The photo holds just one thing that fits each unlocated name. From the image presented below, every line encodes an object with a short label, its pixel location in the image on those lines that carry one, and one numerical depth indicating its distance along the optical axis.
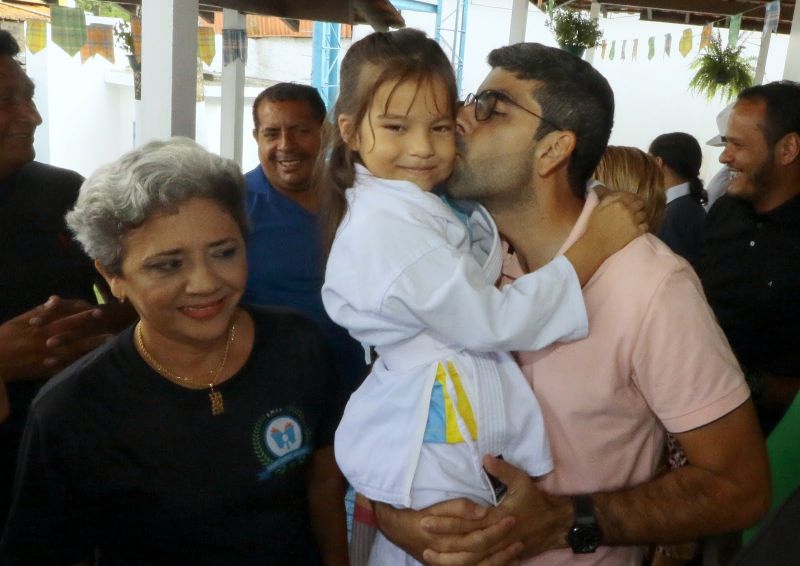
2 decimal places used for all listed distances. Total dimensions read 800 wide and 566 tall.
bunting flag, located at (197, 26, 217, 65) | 6.15
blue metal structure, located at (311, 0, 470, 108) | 14.30
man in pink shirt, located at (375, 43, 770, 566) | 1.43
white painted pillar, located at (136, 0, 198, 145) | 2.57
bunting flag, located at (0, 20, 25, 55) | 9.35
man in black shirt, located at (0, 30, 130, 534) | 2.05
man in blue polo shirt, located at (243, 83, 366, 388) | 2.98
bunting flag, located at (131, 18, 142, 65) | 3.97
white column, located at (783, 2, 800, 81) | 4.96
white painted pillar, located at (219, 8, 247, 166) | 5.20
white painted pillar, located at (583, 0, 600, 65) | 8.01
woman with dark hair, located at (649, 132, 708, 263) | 4.48
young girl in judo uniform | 1.47
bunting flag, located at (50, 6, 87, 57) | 4.21
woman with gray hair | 1.60
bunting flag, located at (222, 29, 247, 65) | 5.20
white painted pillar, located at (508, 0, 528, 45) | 7.46
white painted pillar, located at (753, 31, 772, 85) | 7.44
